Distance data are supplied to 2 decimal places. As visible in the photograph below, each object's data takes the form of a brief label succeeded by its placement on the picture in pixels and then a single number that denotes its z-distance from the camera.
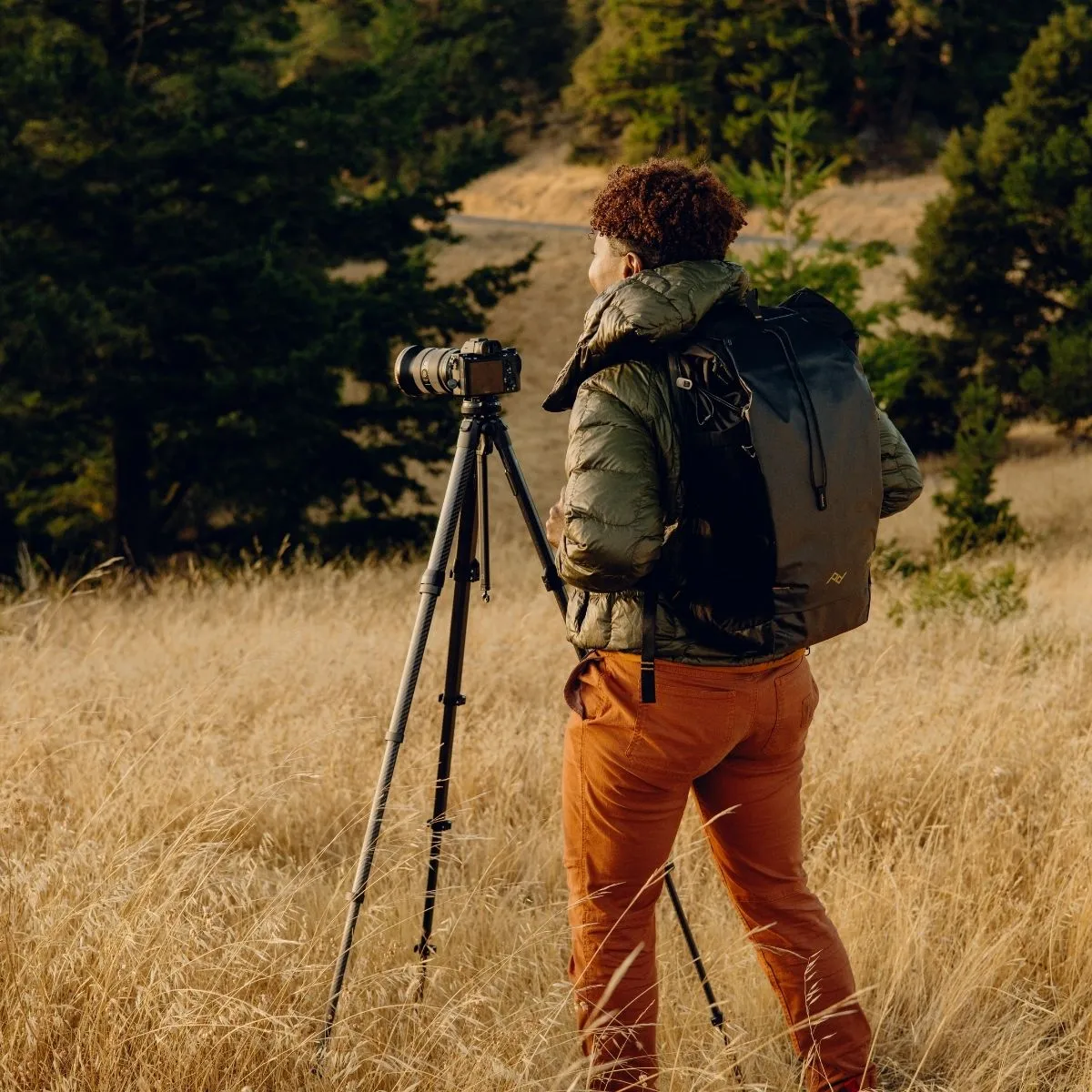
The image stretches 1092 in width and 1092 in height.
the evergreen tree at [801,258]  11.51
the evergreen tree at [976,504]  12.48
